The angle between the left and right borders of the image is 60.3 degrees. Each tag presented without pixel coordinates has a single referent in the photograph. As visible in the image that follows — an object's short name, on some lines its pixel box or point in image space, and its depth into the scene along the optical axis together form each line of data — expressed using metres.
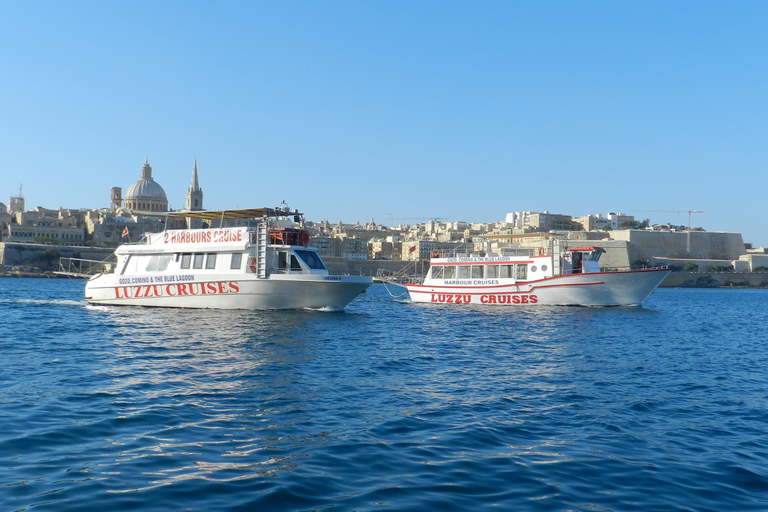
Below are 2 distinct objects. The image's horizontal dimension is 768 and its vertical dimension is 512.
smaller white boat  36.69
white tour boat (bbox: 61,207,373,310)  27.42
